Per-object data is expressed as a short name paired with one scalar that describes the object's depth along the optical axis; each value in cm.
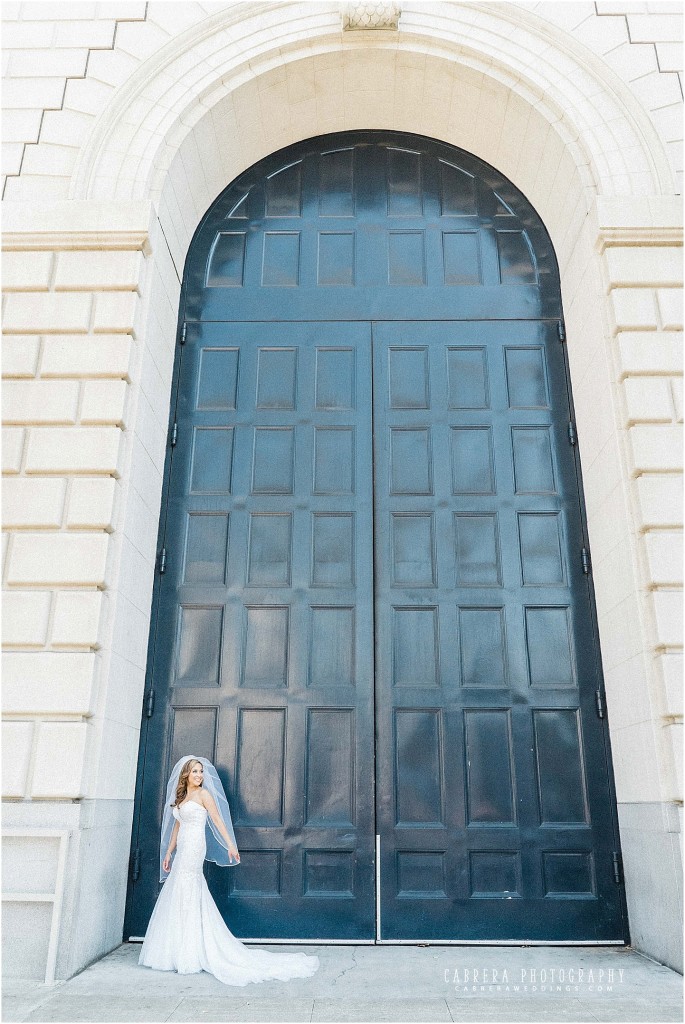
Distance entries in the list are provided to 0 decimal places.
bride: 525
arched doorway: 622
